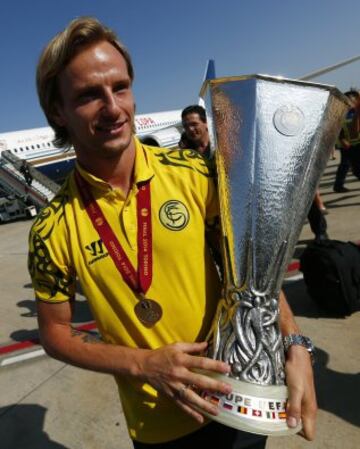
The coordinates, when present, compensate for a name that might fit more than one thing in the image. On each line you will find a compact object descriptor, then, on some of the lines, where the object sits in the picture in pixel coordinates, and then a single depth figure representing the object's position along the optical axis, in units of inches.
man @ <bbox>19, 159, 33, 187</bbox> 534.6
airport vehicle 544.1
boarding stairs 514.6
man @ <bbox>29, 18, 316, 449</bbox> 43.5
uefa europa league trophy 40.9
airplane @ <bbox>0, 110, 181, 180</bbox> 689.0
